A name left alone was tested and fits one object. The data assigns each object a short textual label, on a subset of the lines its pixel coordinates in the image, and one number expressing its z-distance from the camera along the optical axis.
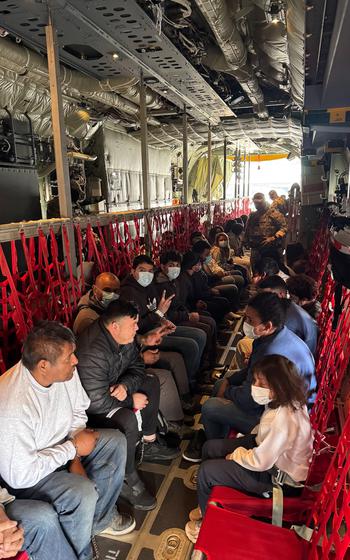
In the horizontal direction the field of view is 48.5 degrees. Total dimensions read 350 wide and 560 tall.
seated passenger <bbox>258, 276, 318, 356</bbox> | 2.53
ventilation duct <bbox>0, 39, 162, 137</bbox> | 3.32
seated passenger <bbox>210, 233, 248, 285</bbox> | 5.55
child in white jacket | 1.62
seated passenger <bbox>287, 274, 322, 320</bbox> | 3.17
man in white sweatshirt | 1.51
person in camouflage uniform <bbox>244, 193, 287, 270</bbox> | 6.03
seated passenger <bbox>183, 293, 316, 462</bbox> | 2.08
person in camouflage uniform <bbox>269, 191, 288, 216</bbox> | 7.07
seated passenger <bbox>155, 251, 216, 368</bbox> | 3.56
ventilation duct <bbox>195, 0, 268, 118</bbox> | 2.73
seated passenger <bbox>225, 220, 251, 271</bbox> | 6.75
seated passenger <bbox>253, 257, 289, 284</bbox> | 4.07
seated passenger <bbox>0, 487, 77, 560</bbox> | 1.42
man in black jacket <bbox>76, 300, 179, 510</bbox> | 2.06
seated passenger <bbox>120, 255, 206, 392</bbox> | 3.01
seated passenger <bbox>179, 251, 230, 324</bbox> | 4.07
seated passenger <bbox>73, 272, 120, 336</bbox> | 2.48
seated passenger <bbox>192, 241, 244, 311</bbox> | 4.73
